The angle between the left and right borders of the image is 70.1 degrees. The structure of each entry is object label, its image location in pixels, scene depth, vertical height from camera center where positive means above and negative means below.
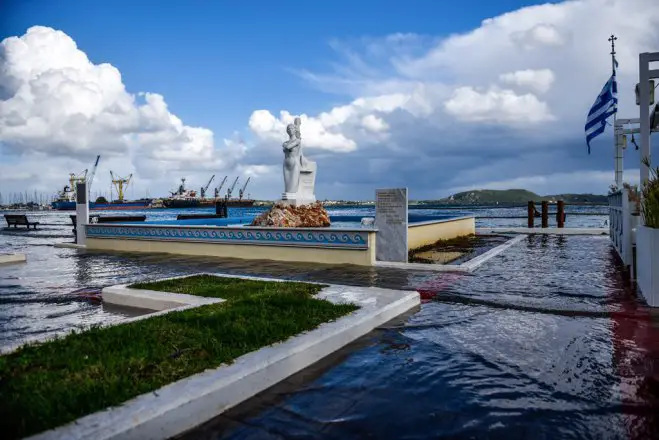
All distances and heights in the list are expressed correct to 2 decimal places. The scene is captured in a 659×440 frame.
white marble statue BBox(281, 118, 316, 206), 17.09 +1.24
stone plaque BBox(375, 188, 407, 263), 10.99 -0.53
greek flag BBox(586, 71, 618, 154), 16.72 +3.29
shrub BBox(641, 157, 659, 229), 6.51 -0.10
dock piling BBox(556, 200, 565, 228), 23.52 -0.72
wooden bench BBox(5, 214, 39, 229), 33.55 -0.63
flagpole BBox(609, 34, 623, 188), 15.96 +1.34
